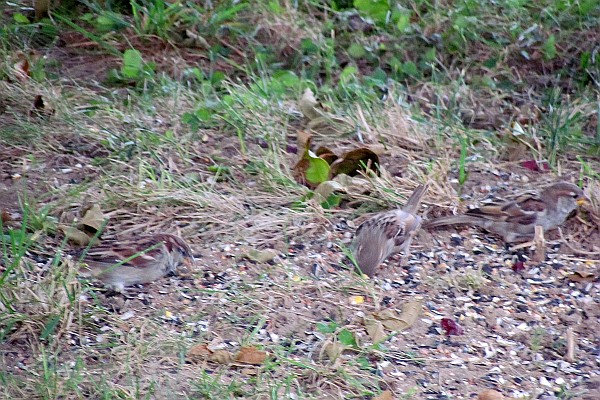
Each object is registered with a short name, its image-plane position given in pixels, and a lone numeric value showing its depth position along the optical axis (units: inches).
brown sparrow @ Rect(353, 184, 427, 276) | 418.3
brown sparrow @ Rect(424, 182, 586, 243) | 452.1
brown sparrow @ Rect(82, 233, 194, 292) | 398.9
